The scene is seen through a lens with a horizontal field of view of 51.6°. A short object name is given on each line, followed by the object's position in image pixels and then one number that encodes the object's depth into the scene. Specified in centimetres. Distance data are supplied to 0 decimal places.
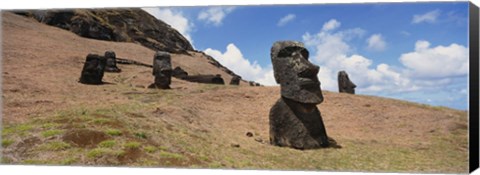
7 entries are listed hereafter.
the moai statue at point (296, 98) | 1386
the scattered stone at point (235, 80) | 3453
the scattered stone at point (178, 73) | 3659
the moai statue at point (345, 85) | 2650
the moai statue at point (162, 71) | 2654
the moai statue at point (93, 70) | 2581
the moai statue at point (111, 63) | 3407
